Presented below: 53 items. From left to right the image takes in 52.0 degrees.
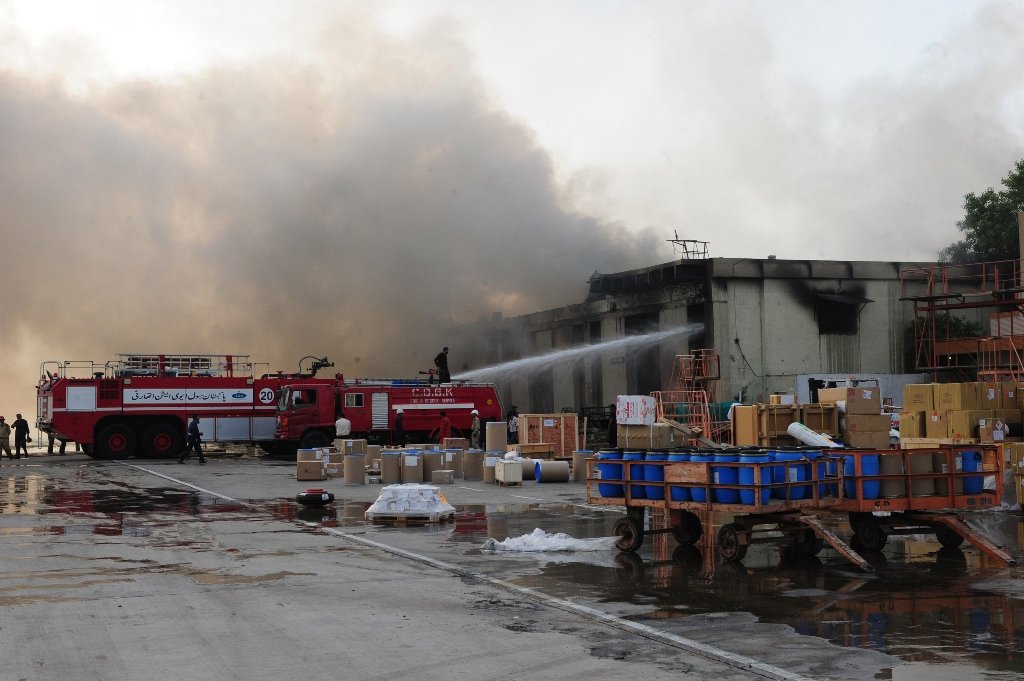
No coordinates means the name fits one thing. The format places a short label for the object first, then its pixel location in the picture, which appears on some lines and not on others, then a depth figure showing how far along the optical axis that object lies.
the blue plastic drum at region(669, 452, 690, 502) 12.25
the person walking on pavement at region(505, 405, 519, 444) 34.53
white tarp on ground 12.87
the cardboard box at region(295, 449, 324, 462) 24.27
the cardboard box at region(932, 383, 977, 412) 18.70
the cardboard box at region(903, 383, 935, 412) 19.38
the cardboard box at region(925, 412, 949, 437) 18.68
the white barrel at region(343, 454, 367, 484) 23.25
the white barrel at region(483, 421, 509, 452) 25.92
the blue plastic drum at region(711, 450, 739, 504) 11.66
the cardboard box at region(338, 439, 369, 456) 25.39
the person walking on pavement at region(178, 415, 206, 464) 31.31
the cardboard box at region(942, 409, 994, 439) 18.05
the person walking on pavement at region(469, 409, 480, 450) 34.28
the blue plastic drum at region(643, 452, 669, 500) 12.52
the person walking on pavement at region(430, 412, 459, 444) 34.59
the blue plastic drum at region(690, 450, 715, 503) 11.97
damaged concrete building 37.12
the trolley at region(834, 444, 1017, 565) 12.14
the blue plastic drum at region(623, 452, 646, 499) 12.71
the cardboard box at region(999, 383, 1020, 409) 18.69
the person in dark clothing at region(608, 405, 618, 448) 30.72
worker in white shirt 31.27
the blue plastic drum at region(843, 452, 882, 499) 12.18
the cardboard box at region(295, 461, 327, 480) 24.14
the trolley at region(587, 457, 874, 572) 11.51
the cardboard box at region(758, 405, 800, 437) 19.31
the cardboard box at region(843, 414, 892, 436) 19.27
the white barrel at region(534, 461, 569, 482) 23.11
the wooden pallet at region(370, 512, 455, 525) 15.79
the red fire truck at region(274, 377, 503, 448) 34.50
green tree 52.91
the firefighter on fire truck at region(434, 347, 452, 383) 36.94
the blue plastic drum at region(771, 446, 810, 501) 11.59
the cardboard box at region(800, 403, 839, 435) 19.42
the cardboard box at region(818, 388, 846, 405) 21.60
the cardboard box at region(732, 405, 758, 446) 19.69
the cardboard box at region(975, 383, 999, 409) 18.67
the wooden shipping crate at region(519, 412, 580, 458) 26.27
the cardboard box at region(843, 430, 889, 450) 19.17
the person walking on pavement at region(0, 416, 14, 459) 32.91
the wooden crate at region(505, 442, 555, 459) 25.67
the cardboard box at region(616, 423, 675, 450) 24.50
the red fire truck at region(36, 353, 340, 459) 33.28
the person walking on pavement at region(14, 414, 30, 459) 34.31
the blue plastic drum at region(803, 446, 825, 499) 11.81
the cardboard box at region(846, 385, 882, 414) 19.27
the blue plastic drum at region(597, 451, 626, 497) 12.96
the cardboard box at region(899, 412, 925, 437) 19.33
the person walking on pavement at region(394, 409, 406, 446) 34.50
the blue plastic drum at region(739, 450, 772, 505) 11.38
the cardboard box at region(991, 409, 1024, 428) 18.11
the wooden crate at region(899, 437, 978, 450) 17.91
